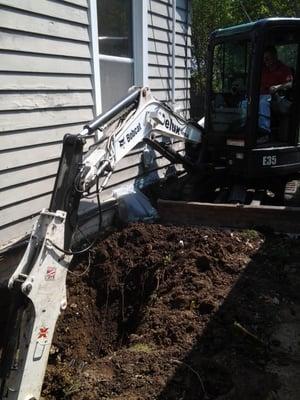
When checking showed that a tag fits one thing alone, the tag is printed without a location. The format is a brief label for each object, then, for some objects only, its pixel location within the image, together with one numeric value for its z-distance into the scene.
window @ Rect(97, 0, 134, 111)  6.05
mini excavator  3.01
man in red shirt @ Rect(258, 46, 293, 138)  6.07
